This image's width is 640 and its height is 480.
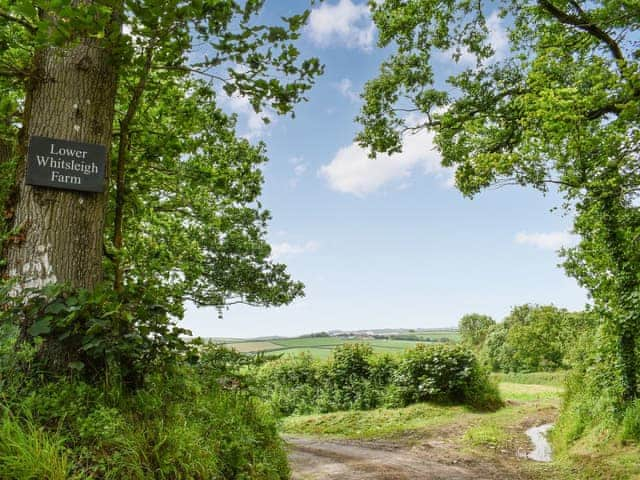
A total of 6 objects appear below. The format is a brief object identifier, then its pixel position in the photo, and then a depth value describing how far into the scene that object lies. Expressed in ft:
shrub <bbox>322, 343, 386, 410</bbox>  53.42
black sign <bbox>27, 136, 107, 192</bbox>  12.94
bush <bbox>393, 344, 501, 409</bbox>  47.52
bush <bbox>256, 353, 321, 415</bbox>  58.39
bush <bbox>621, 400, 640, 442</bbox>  23.70
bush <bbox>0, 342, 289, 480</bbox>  9.09
